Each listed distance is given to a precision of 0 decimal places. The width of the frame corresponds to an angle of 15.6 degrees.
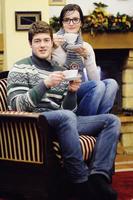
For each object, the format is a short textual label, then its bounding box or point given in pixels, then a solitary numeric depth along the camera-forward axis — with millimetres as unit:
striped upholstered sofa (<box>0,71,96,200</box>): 2531
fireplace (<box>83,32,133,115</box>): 4676
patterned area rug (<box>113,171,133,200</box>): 2938
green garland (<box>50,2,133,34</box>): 4475
